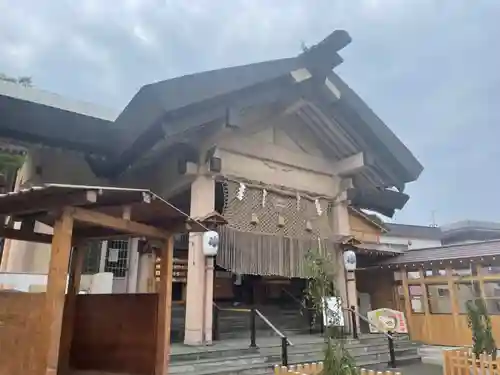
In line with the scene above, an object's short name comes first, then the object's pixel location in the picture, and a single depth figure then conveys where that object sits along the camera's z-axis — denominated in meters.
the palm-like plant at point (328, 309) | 5.29
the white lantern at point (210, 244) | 9.18
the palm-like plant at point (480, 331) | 7.27
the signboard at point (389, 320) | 12.04
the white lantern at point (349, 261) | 12.05
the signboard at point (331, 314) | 5.35
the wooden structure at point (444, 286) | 11.41
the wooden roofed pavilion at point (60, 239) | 4.05
